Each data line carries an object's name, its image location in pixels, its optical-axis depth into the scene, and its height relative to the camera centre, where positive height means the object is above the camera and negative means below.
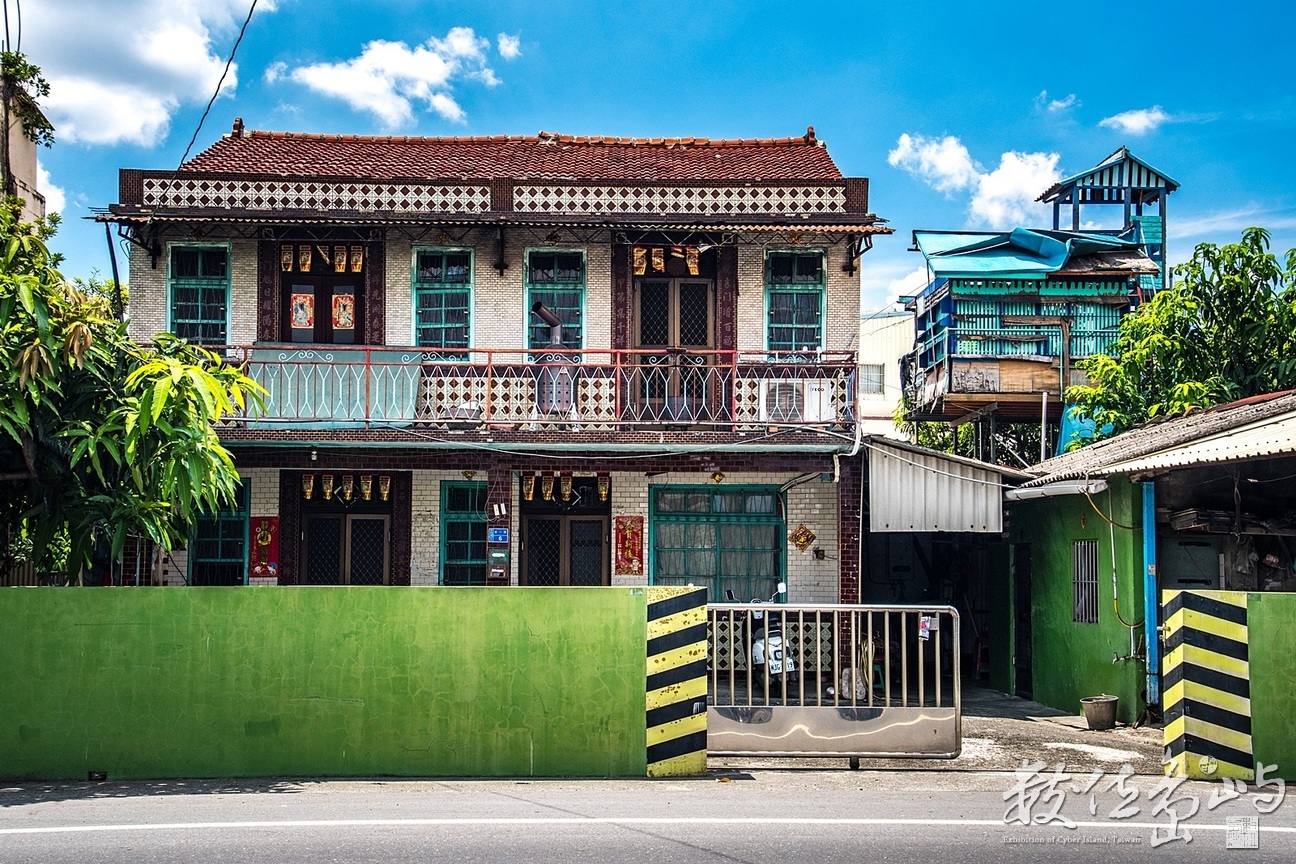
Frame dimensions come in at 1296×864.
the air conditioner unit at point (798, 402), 15.04 +1.46
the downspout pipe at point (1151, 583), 12.43 -0.72
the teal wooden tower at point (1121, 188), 21.92 +6.27
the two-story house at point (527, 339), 15.31 +2.44
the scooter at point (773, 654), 14.45 -1.78
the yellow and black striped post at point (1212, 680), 8.93 -1.27
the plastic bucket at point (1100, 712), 12.35 -2.10
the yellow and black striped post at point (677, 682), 8.91 -1.31
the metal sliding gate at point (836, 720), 9.50 -1.71
